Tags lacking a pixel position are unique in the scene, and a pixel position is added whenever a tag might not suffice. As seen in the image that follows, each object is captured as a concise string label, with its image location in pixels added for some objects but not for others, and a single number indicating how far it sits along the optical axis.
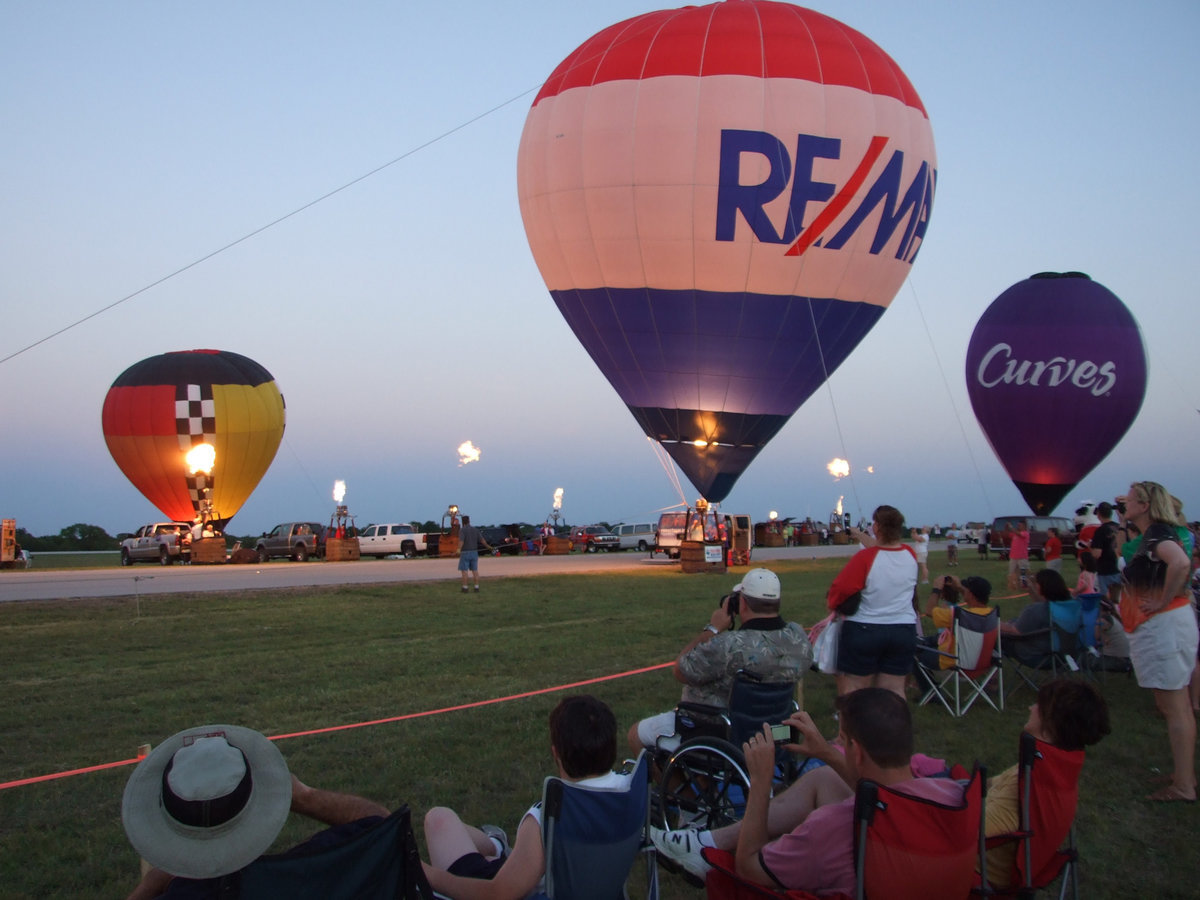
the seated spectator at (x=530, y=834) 3.18
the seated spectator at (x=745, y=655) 5.06
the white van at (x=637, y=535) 44.50
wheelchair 4.50
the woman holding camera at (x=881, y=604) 6.50
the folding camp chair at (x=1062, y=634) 8.62
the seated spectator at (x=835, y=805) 3.20
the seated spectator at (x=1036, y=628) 8.62
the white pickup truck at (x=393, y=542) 37.69
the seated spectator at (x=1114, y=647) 9.05
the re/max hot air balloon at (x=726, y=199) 18.38
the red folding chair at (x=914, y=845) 3.09
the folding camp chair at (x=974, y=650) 7.94
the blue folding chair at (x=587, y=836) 3.21
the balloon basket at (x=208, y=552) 32.16
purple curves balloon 29.22
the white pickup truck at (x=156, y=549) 33.38
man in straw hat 2.34
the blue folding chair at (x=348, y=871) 2.51
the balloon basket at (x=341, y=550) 33.09
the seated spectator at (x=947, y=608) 8.14
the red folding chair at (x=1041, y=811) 3.61
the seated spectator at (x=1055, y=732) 3.68
